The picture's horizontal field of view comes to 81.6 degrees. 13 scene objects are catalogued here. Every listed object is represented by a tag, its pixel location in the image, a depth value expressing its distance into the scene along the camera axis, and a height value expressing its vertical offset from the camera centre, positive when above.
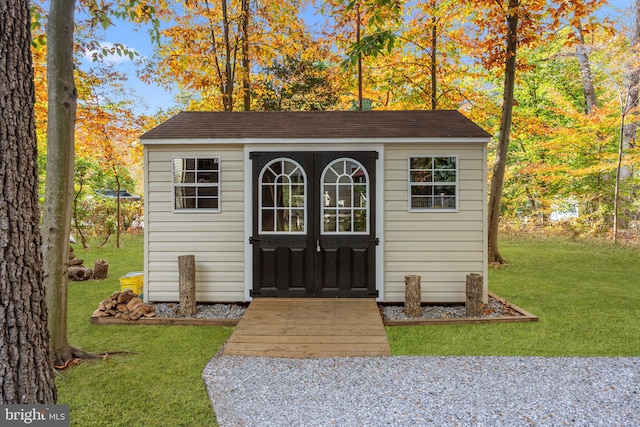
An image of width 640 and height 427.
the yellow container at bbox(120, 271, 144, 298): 6.21 -1.26
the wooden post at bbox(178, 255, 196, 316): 5.25 -1.11
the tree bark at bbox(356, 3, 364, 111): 10.40 +3.82
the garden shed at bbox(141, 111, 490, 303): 5.59 -0.06
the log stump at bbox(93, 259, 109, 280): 7.88 -1.32
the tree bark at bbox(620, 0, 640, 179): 11.74 +3.83
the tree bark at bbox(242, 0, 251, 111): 11.10 +4.69
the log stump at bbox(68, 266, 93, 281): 7.66 -1.35
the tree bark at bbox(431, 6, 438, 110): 10.66 +4.39
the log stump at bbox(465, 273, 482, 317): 5.14 -1.21
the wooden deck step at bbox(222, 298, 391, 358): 3.92 -1.44
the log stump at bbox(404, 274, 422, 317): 5.18 -1.25
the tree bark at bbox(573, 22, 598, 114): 13.79 +5.09
